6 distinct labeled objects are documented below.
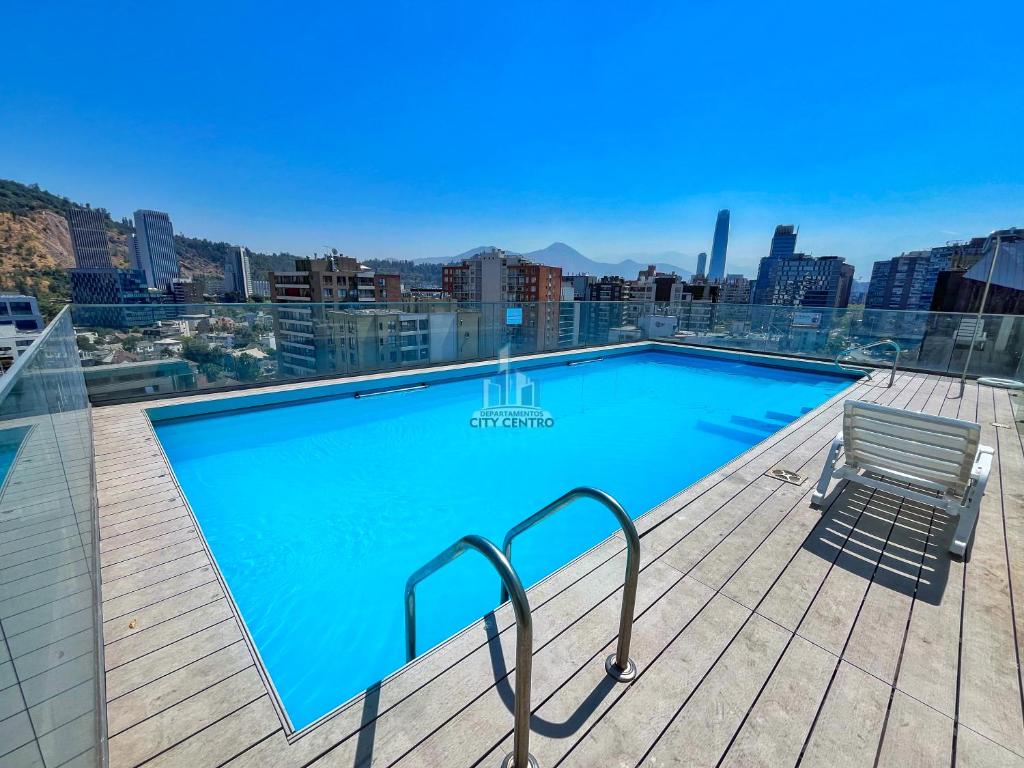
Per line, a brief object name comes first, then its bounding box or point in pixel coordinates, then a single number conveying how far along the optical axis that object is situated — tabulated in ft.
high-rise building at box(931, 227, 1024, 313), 28.86
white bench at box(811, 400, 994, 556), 7.45
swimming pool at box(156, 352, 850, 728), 9.01
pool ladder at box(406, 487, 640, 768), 3.39
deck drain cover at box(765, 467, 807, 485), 10.53
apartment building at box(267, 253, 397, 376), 172.76
